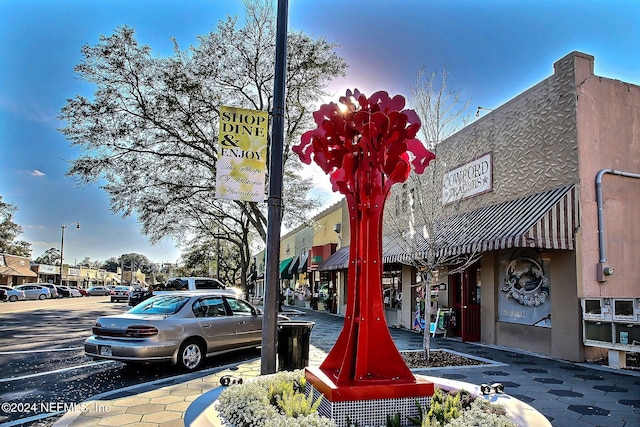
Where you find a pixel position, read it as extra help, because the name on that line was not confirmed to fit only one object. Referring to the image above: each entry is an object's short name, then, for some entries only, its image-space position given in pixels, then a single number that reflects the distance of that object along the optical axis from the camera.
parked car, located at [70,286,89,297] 64.45
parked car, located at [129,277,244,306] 17.92
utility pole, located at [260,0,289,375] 5.38
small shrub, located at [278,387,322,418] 3.97
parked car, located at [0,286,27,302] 42.56
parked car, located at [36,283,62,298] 49.24
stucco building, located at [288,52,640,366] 9.88
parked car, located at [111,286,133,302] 43.87
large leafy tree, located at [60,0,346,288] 19.11
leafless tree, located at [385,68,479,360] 10.25
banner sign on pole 5.82
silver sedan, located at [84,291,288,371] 8.18
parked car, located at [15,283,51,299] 45.74
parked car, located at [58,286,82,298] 53.74
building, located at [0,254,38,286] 57.22
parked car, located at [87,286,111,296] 63.68
